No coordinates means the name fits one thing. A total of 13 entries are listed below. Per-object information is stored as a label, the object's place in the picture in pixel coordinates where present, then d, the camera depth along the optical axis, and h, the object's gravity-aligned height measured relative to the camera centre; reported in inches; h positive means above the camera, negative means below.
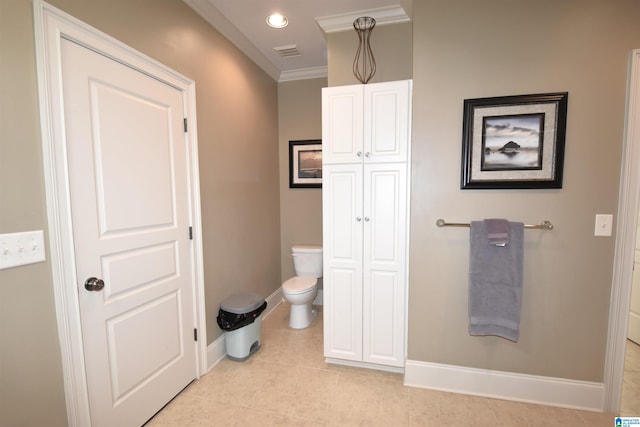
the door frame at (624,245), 62.0 -12.4
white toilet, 106.7 -36.5
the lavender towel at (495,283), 67.2 -22.4
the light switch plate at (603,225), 64.9 -7.8
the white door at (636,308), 95.3 -40.4
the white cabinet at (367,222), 76.5 -8.6
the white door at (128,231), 52.4 -8.3
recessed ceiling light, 85.5 +54.4
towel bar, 66.9 -8.2
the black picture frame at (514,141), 65.2 +12.4
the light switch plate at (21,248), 41.1 -8.4
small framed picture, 129.3 +13.8
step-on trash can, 86.9 -40.7
